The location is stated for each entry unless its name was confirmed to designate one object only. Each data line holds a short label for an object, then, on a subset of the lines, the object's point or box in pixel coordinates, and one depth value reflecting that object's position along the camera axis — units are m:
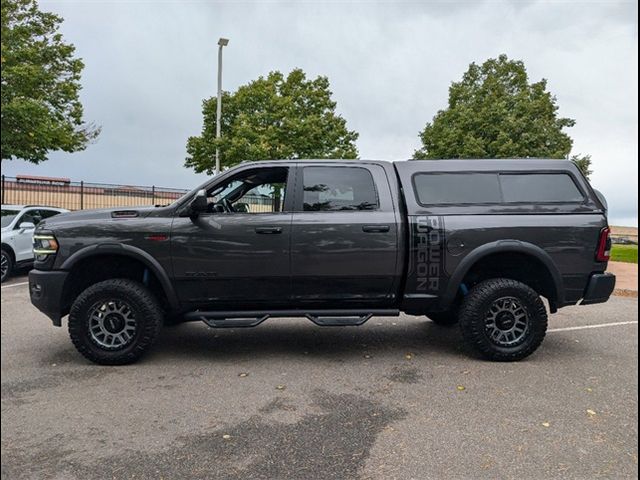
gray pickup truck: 4.43
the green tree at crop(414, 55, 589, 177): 26.23
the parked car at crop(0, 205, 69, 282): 9.12
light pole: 15.57
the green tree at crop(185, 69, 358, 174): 21.73
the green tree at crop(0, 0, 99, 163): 9.62
